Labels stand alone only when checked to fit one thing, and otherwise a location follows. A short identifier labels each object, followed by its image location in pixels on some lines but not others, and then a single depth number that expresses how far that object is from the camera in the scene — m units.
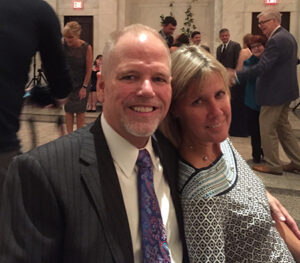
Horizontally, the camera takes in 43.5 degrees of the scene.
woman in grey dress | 5.16
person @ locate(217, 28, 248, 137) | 5.32
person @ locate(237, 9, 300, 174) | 4.49
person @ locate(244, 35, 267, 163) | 4.91
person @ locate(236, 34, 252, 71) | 5.24
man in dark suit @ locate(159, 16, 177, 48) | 5.85
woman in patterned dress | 1.34
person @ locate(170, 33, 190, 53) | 5.93
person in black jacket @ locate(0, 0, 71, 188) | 1.63
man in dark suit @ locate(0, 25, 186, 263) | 1.13
